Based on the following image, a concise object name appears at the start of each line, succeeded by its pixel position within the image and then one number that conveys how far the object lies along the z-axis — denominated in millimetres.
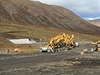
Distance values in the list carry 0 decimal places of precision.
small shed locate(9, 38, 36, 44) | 82066
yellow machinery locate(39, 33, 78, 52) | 50642
